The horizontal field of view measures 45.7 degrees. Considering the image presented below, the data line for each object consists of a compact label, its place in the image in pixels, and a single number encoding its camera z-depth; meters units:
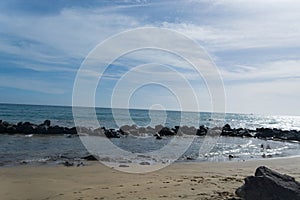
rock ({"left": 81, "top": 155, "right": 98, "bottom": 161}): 14.54
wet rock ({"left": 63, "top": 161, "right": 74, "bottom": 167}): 12.66
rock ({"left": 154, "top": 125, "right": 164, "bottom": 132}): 37.81
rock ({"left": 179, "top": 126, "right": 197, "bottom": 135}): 38.52
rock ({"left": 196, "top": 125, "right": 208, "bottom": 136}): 36.30
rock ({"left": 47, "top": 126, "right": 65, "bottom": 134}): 29.88
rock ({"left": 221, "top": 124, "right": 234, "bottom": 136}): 38.66
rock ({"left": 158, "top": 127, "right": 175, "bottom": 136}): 34.66
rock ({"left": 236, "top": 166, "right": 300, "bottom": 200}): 6.88
